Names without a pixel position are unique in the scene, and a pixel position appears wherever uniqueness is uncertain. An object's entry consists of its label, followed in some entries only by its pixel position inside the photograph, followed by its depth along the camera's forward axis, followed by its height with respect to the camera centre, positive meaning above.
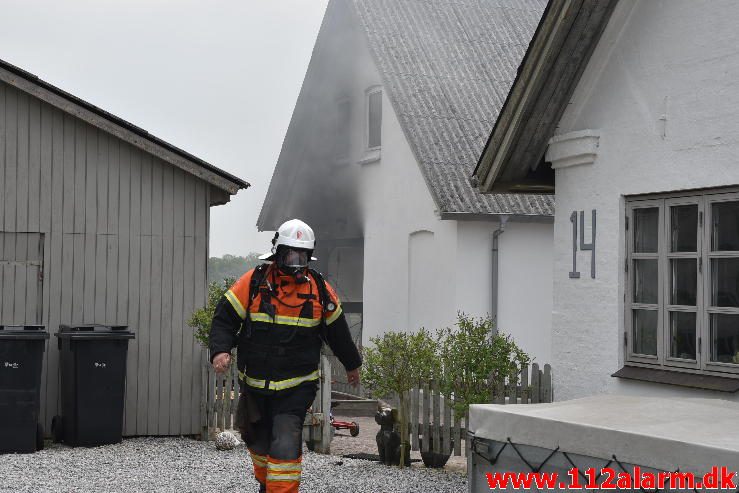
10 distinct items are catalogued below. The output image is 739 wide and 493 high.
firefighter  7.67 -0.34
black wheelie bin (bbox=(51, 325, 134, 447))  11.94 -1.04
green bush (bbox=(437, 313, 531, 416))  10.56 -0.67
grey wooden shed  12.46 +0.51
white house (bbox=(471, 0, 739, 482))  7.97 +0.77
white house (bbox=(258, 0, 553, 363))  17.00 +1.89
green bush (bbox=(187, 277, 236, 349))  12.45 -0.40
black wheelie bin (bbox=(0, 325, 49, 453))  11.46 -1.05
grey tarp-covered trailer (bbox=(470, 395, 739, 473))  5.53 -0.71
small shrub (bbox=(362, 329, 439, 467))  10.87 -0.73
